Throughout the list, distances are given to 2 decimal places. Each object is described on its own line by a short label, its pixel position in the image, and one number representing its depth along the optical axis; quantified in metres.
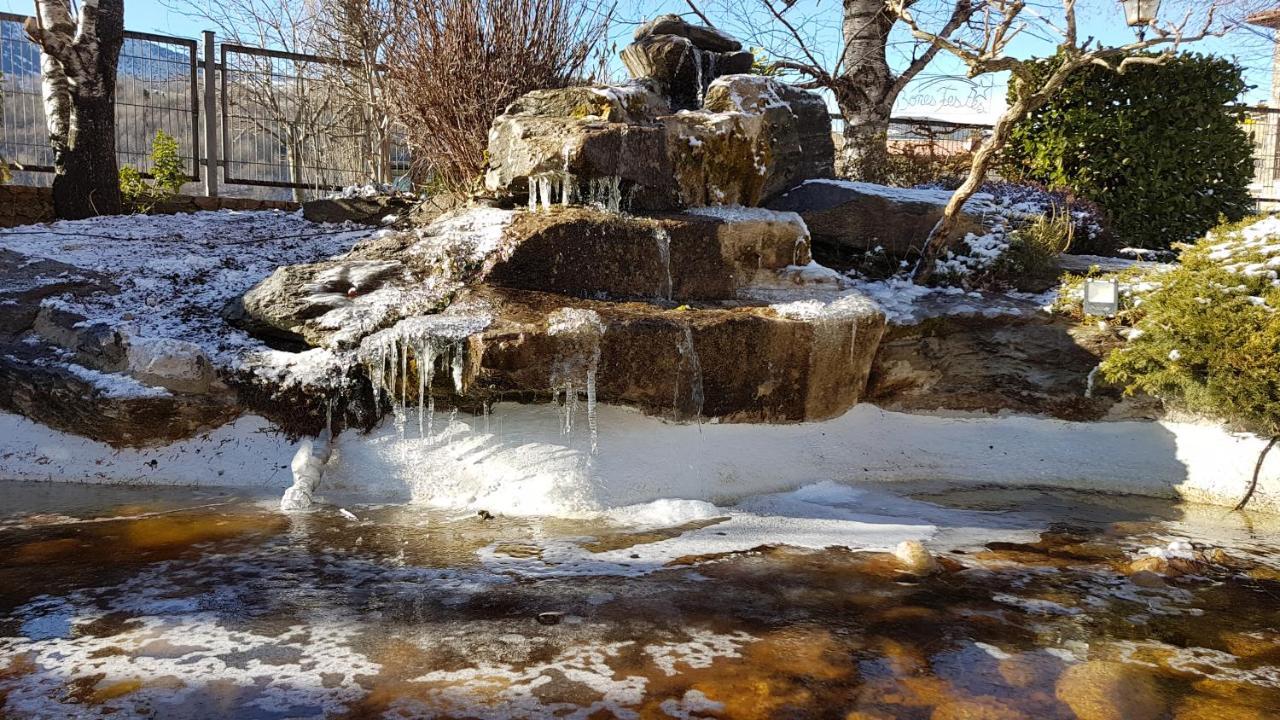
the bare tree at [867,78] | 9.27
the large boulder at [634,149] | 5.64
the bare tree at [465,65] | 7.07
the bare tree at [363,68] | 10.39
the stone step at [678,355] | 4.41
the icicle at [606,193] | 5.64
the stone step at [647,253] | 5.17
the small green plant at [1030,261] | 6.63
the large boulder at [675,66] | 7.21
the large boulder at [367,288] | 4.90
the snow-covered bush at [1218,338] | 4.72
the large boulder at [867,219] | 6.94
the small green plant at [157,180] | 8.50
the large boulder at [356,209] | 7.81
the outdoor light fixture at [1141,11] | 6.92
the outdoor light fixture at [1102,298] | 5.40
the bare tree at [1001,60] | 5.91
